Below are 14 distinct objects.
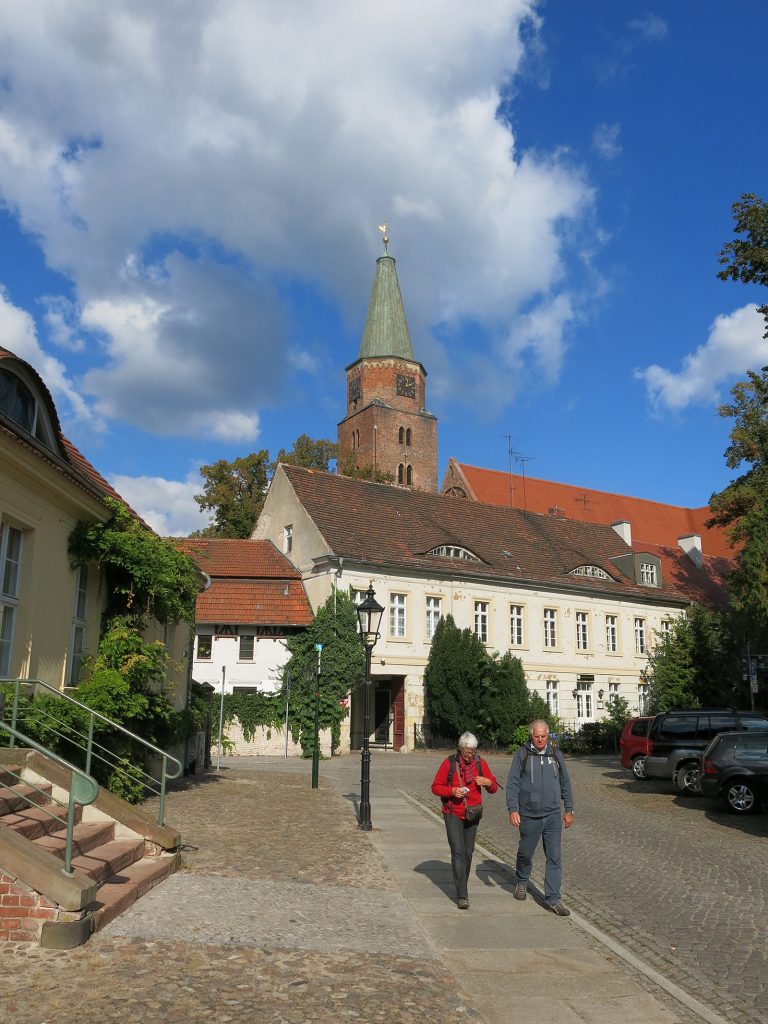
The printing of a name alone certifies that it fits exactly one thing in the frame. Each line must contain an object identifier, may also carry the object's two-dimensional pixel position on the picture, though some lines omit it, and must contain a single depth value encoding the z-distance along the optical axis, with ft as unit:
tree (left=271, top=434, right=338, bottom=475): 161.38
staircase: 20.68
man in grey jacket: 27.17
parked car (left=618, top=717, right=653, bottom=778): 69.72
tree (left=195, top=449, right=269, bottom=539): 147.23
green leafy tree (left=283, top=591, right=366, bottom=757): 103.09
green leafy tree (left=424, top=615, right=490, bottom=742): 107.34
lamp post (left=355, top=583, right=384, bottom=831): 45.39
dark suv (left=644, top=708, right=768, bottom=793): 63.26
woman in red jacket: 27.32
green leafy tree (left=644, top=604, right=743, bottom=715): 117.39
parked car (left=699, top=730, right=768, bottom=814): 51.16
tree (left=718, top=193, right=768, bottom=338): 62.80
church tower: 236.02
